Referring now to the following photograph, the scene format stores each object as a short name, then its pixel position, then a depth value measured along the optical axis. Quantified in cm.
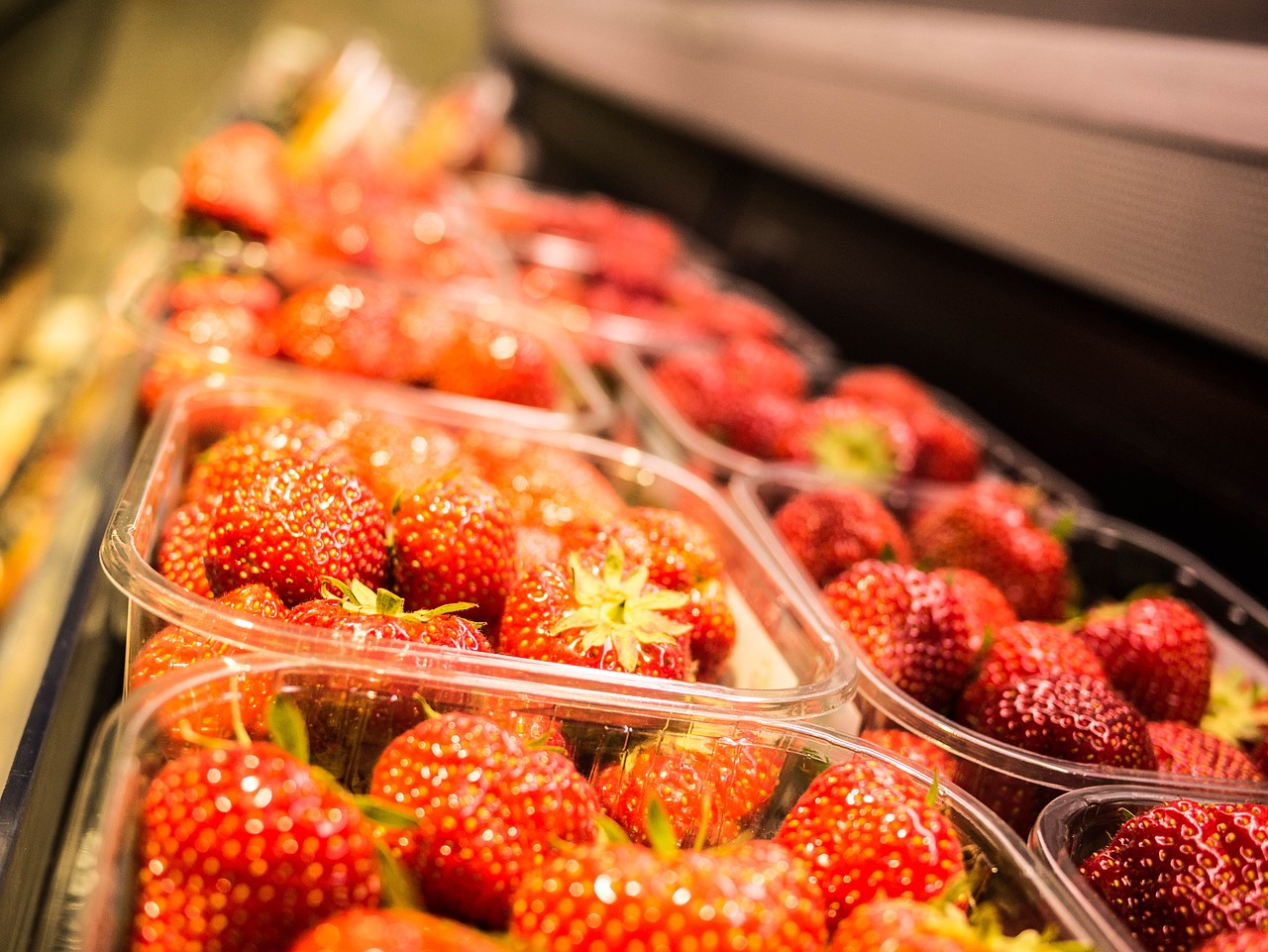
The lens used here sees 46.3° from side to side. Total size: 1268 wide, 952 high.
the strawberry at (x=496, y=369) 51
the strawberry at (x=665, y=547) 37
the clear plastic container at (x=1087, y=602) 34
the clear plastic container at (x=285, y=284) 47
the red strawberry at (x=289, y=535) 34
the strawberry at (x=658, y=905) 25
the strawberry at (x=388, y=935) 24
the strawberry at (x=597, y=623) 33
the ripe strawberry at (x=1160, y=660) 41
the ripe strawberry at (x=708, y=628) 37
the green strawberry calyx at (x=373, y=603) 32
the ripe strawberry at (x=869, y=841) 29
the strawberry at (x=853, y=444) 57
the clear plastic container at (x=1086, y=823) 30
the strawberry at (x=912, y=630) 38
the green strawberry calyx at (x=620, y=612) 33
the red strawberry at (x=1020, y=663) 38
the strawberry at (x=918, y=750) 35
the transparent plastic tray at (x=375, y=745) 26
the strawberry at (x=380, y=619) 32
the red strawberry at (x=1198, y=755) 38
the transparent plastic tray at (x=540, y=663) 31
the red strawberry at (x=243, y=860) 25
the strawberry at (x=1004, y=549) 46
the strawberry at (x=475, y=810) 28
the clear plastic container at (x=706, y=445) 52
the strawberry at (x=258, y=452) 36
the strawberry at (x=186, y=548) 34
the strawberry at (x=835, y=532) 45
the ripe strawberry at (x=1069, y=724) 36
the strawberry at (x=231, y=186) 63
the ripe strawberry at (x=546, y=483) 42
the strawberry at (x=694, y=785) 31
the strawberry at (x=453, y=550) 35
